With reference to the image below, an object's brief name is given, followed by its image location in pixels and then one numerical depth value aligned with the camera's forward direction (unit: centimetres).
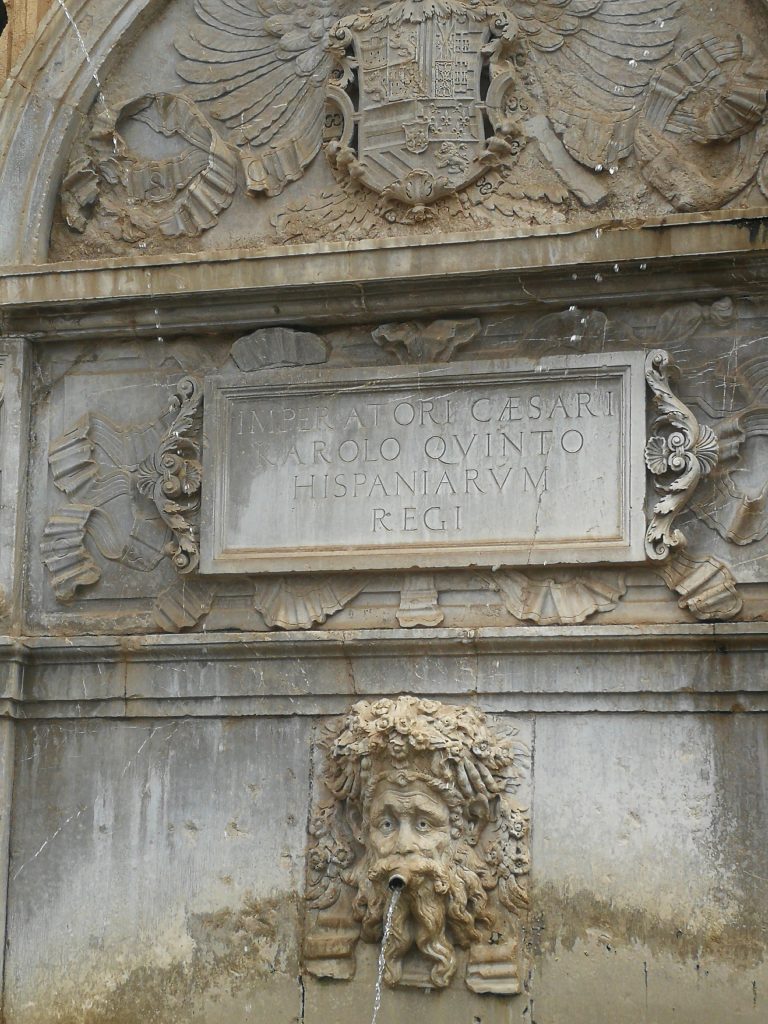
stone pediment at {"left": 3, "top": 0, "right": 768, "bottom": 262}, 671
